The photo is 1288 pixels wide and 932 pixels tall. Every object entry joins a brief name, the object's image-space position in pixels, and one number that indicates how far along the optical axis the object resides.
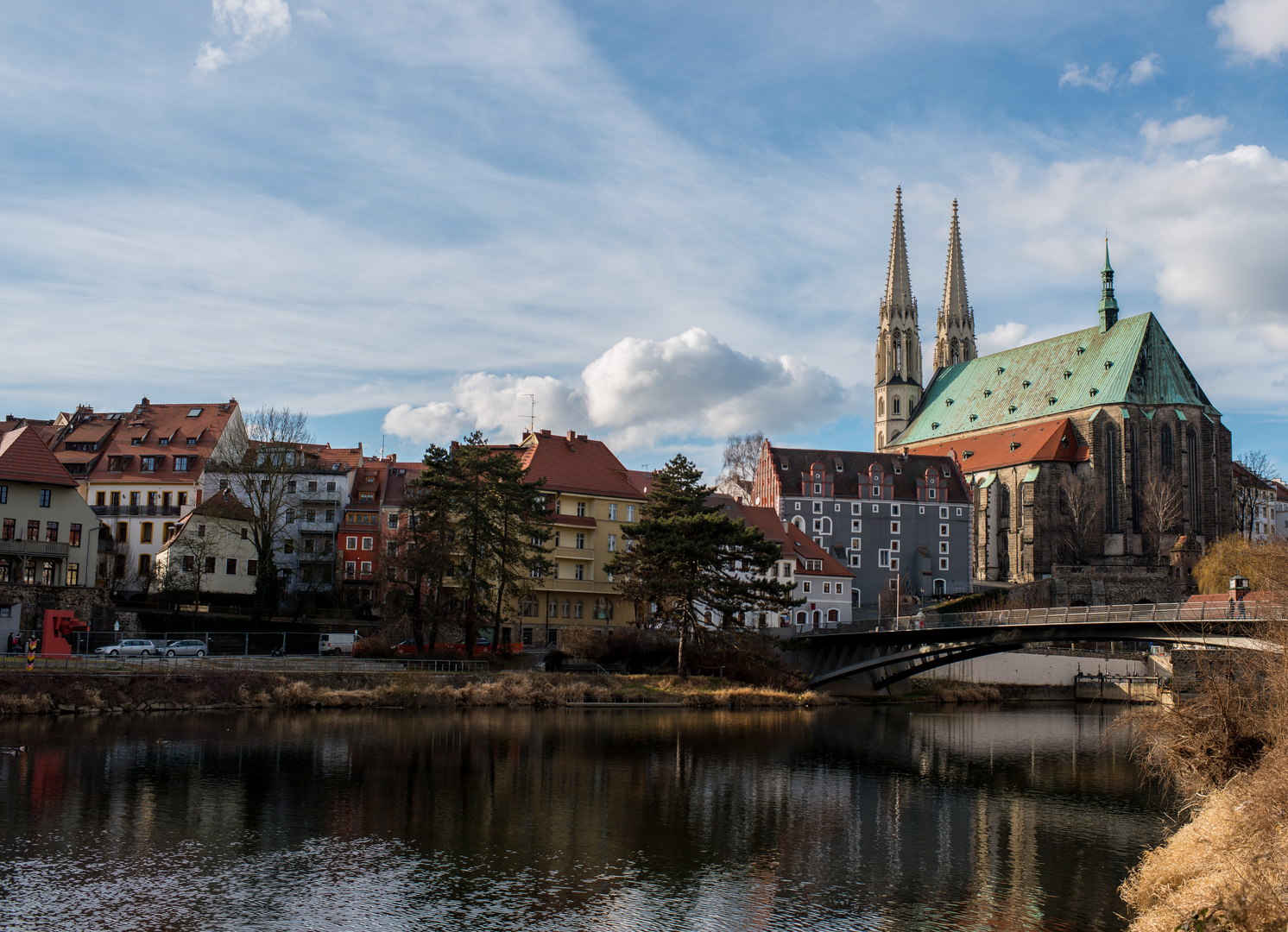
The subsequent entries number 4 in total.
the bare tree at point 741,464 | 132.38
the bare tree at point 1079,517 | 115.50
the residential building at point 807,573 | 90.50
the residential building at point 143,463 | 77.56
